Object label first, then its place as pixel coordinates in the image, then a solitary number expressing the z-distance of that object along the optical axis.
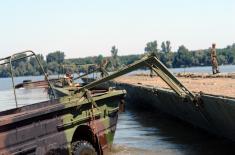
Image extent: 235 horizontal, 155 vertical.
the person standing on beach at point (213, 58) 26.38
